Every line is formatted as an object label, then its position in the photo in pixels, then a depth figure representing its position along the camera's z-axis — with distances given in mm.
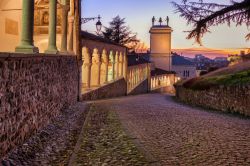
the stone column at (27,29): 9227
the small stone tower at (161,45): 73000
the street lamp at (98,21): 23322
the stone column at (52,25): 13344
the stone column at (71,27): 18467
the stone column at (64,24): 15995
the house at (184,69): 88375
